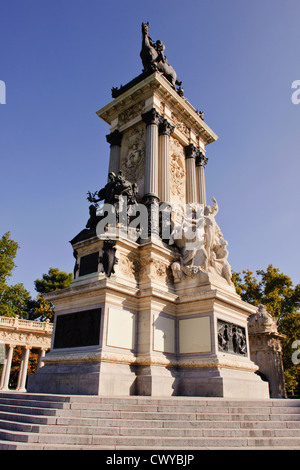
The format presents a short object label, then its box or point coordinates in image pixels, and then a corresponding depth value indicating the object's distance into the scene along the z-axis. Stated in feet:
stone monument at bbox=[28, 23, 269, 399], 35.12
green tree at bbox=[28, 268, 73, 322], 140.87
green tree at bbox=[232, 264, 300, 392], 99.25
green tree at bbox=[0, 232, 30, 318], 119.85
